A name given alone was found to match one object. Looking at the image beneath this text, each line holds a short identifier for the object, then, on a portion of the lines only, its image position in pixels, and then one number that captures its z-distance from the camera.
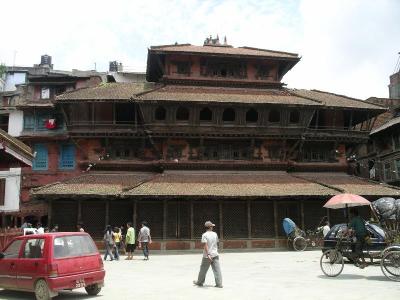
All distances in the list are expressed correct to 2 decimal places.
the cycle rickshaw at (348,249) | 12.99
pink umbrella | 16.67
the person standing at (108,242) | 22.84
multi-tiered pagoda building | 28.73
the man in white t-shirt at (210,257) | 12.48
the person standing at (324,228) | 26.25
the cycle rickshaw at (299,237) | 28.00
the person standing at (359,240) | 13.94
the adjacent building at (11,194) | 35.62
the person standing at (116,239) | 23.19
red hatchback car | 10.42
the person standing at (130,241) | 23.06
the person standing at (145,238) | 22.73
